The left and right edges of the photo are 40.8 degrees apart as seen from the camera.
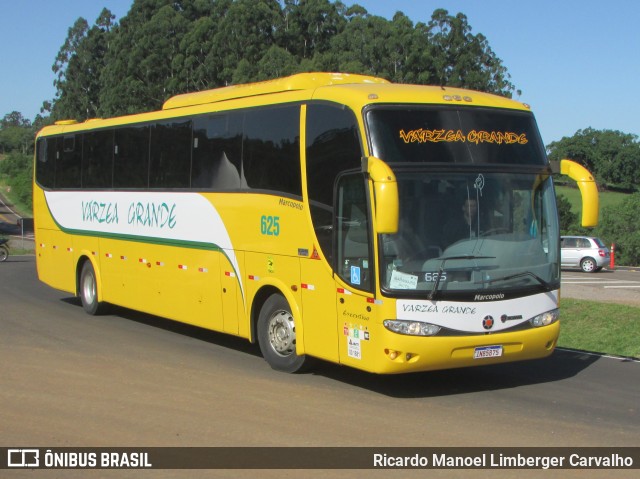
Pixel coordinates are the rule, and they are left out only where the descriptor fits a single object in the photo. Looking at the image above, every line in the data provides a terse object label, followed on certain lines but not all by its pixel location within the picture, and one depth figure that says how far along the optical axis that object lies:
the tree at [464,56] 66.56
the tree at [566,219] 58.19
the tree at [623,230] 51.53
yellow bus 9.22
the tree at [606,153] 122.56
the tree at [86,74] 85.69
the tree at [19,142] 177.38
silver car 38.31
